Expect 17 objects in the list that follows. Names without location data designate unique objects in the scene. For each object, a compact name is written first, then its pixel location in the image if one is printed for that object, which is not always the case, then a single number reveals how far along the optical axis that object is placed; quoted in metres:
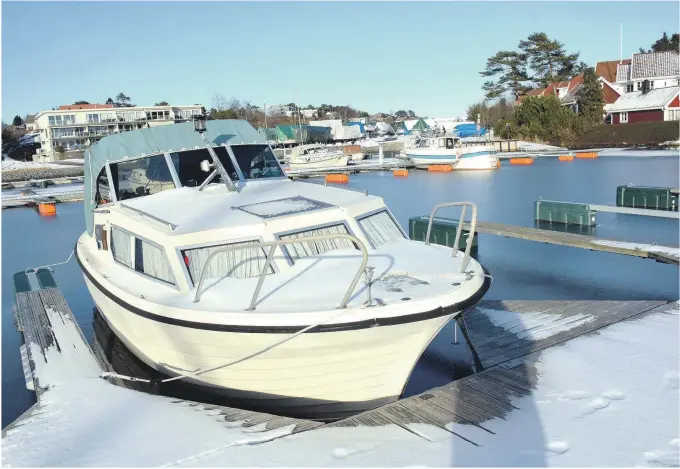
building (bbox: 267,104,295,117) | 140.12
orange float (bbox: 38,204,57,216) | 29.02
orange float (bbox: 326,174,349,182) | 39.16
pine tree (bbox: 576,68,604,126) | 60.44
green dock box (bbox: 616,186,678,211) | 20.39
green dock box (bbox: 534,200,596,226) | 19.03
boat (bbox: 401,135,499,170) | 42.28
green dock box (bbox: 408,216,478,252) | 15.88
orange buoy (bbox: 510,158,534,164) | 45.12
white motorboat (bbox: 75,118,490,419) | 6.48
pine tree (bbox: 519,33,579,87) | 79.94
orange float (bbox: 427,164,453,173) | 43.60
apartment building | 78.38
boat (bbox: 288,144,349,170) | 46.41
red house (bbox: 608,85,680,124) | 57.84
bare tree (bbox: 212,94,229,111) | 101.38
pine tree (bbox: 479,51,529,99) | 81.81
